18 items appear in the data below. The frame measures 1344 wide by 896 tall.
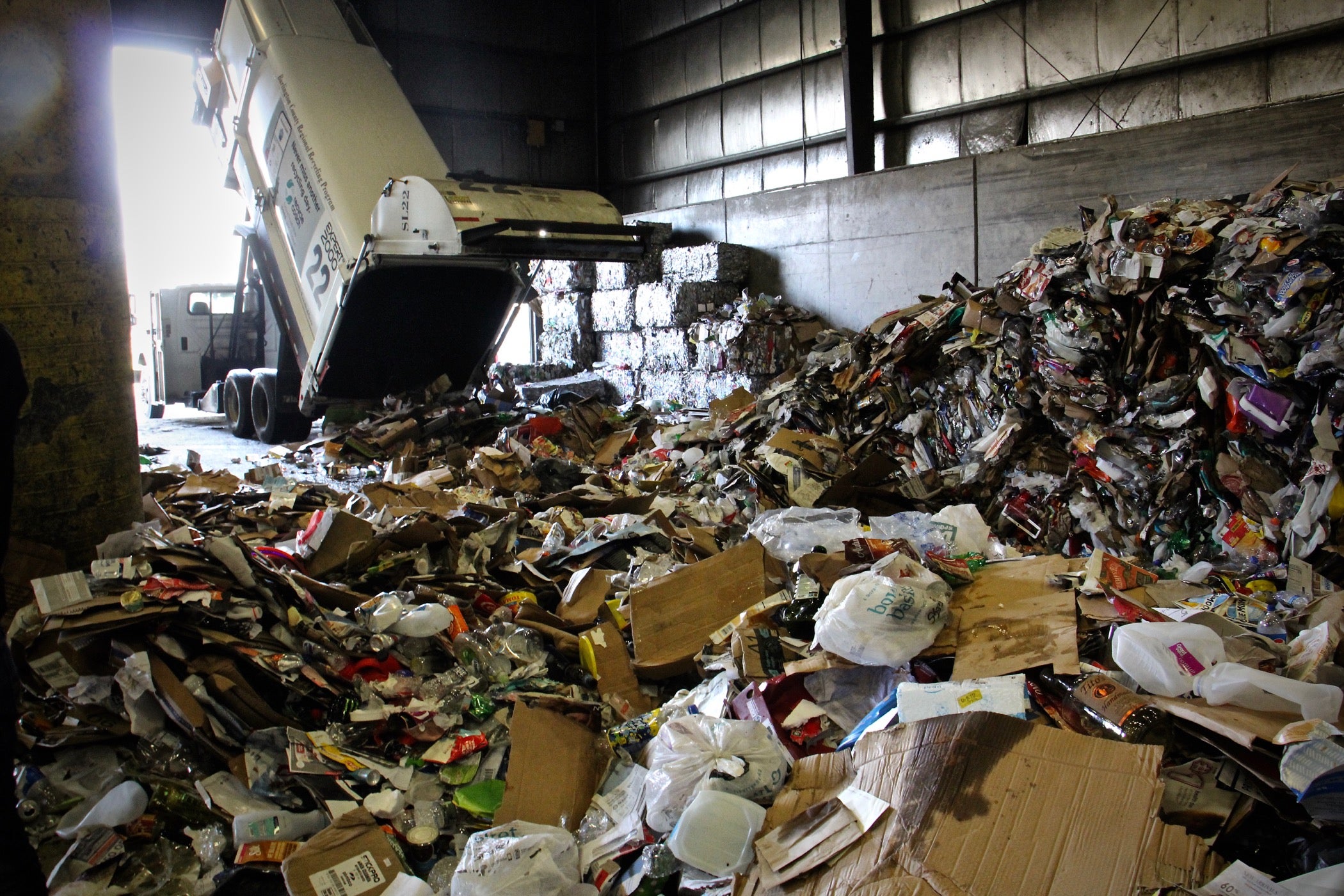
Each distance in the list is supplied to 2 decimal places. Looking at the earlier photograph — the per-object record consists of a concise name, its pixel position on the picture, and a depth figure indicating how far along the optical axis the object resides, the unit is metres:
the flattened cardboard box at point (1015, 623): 2.24
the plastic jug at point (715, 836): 1.91
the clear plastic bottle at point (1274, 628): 2.58
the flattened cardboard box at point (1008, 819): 1.63
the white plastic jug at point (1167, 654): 2.04
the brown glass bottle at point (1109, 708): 1.92
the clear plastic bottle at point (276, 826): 2.14
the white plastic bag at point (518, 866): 1.89
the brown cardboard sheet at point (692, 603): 2.97
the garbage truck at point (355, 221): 6.12
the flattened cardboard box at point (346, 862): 2.00
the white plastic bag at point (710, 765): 2.03
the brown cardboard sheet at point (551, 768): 2.32
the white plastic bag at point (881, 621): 2.29
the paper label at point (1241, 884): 1.52
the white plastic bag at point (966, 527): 3.47
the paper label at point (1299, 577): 3.35
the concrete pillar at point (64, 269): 2.73
